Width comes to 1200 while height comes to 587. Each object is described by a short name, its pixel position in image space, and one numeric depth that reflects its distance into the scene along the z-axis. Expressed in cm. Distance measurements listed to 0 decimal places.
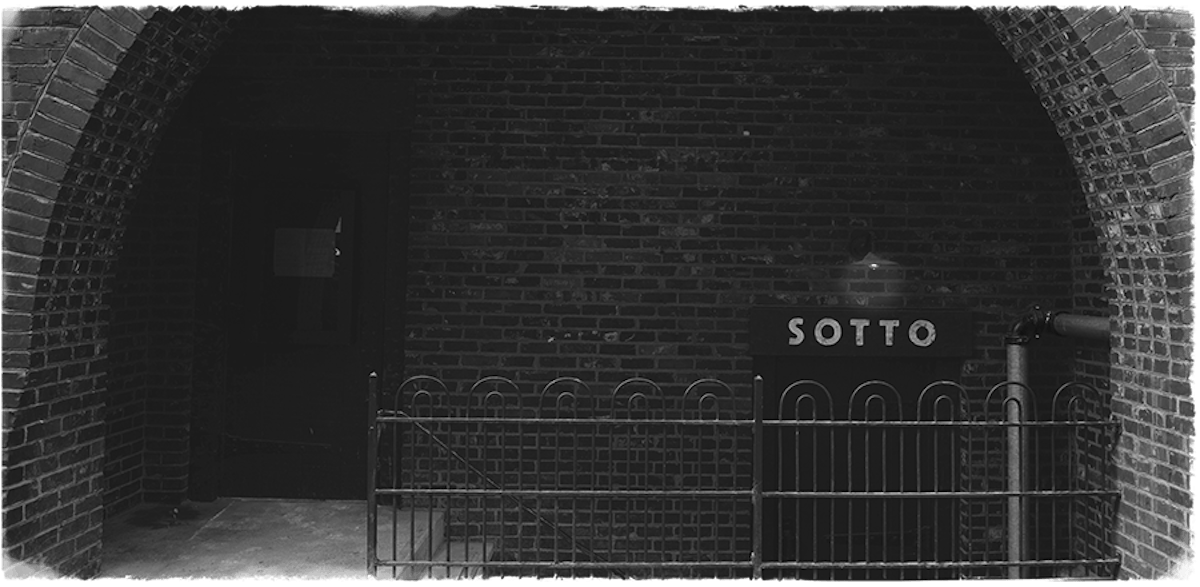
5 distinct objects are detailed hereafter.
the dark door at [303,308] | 658
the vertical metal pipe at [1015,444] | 615
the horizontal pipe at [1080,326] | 583
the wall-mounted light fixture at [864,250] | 653
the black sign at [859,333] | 652
